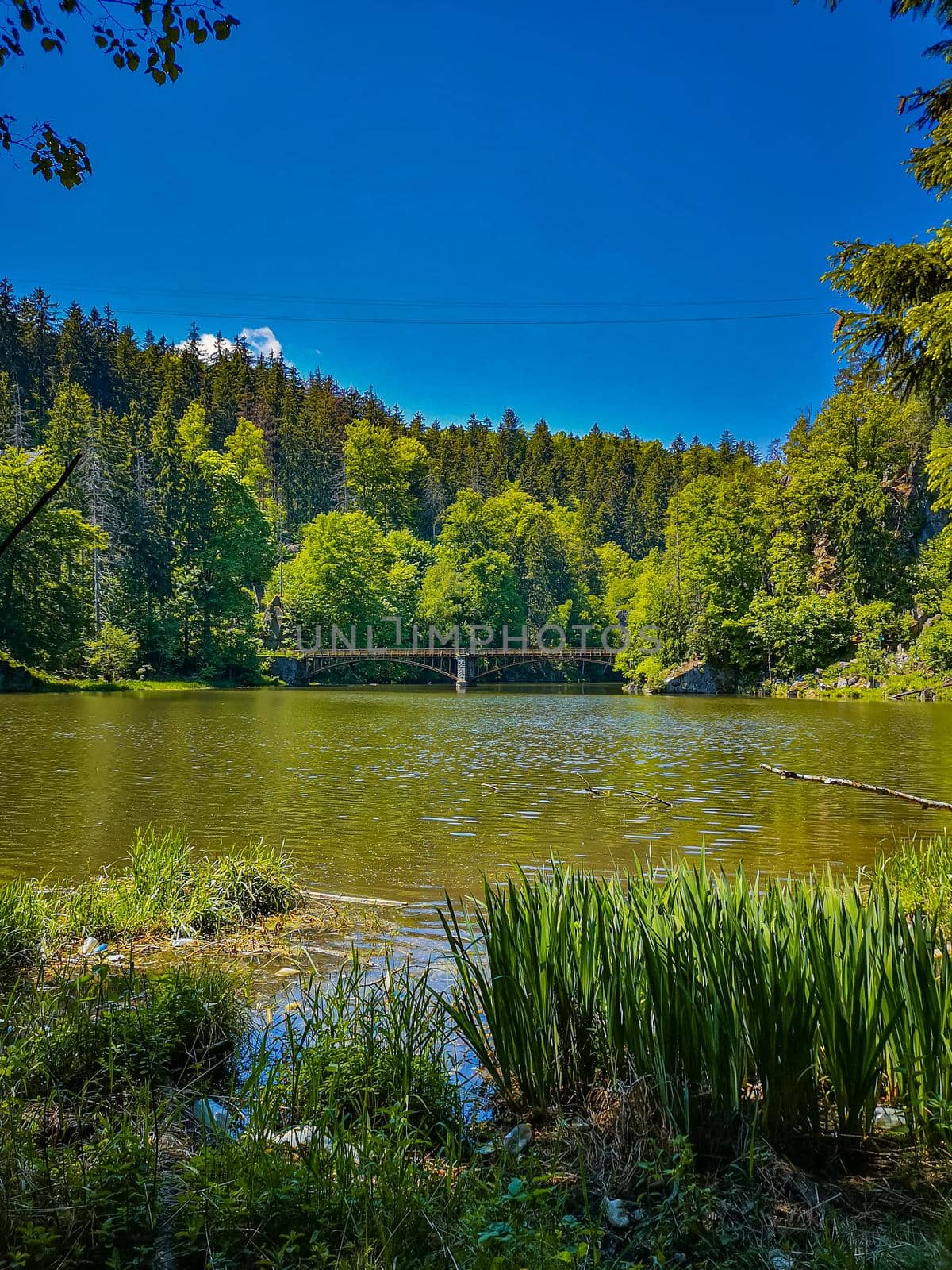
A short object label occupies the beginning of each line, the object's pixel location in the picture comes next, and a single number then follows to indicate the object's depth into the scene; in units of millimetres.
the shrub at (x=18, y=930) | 4996
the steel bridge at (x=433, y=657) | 65562
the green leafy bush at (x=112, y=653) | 49625
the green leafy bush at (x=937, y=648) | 41750
